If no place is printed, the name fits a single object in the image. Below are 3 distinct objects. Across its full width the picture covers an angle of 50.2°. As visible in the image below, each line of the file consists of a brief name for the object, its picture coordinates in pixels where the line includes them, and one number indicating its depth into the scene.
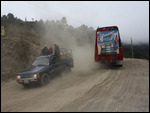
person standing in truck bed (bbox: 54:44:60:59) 10.69
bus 12.27
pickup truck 8.30
